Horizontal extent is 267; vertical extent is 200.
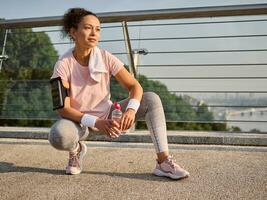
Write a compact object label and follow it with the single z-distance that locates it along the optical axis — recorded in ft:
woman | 6.76
